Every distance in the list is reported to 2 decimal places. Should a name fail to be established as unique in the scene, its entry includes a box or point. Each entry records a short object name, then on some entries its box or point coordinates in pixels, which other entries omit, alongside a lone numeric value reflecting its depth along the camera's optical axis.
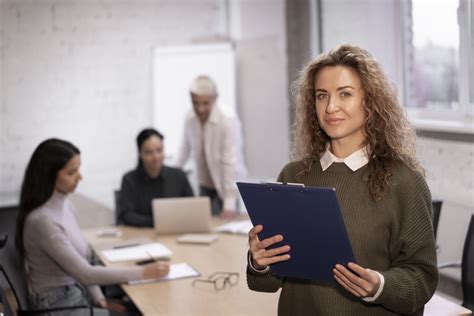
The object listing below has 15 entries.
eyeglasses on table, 2.80
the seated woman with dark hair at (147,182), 4.16
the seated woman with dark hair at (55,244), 2.89
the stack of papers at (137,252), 3.30
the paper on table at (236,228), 3.82
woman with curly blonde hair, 1.72
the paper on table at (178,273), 2.91
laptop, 3.77
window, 3.76
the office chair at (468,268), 3.00
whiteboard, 5.57
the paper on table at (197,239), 3.60
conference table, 2.46
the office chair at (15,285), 2.64
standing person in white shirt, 4.70
